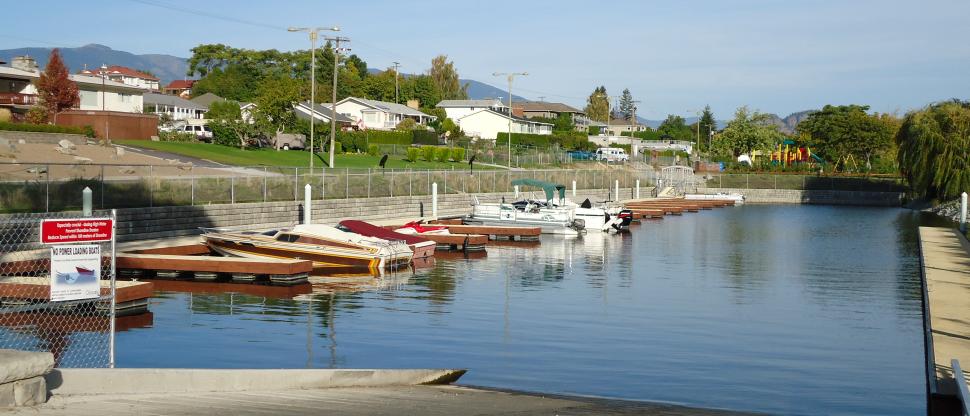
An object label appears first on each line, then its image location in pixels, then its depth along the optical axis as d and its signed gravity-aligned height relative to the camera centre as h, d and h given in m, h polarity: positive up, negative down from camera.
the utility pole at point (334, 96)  70.82 +4.52
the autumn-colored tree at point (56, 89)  82.06 +5.18
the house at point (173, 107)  121.25 +6.04
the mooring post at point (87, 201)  31.17 -1.37
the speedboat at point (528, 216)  55.49 -2.75
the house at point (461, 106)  166.25 +9.26
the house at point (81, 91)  85.56 +5.82
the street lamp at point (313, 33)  62.00 +7.70
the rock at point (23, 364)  10.97 -2.25
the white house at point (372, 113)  136.25 +6.50
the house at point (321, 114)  112.21 +5.18
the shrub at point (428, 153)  96.69 +0.92
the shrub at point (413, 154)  94.31 +0.77
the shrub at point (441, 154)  97.69 +0.88
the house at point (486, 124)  156.21 +6.09
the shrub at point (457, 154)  98.94 +0.91
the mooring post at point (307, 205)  42.81 -1.86
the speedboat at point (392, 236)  38.38 -2.79
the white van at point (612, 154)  121.19 +1.54
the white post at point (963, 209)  58.44 -1.92
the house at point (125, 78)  189.05 +14.51
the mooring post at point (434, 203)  53.81 -2.07
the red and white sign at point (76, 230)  13.45 -1.00
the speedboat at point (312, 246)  35.19 -2.95
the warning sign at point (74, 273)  13.62 -1.56
